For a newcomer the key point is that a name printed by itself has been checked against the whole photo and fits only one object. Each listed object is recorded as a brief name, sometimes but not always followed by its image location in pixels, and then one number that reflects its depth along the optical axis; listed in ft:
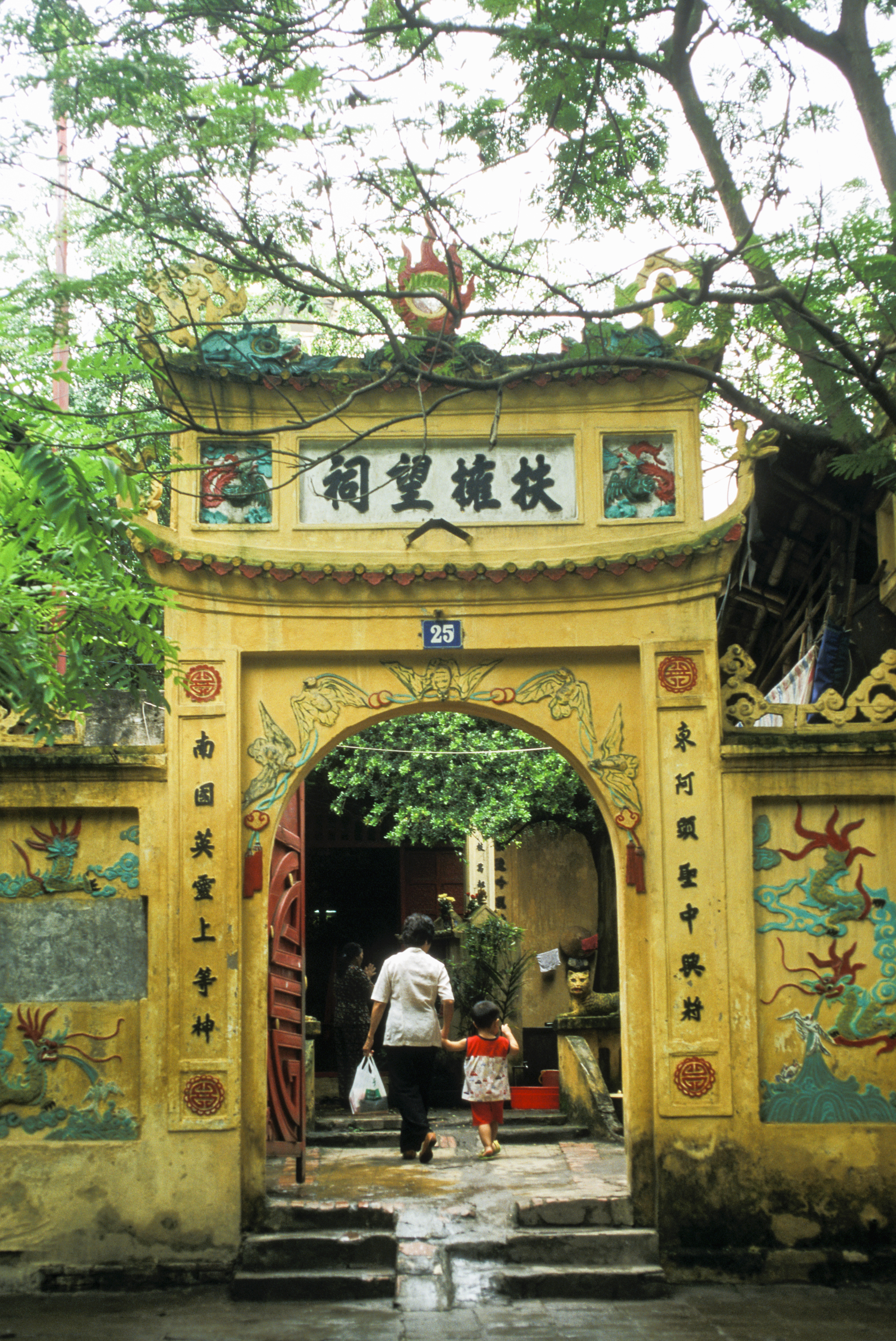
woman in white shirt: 26.55
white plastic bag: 31.68
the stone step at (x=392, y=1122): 34.81
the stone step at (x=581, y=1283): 20.38
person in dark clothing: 39.75
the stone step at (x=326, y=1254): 21.29
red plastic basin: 39.14
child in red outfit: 27.86
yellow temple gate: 21.86
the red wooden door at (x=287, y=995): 25.70
